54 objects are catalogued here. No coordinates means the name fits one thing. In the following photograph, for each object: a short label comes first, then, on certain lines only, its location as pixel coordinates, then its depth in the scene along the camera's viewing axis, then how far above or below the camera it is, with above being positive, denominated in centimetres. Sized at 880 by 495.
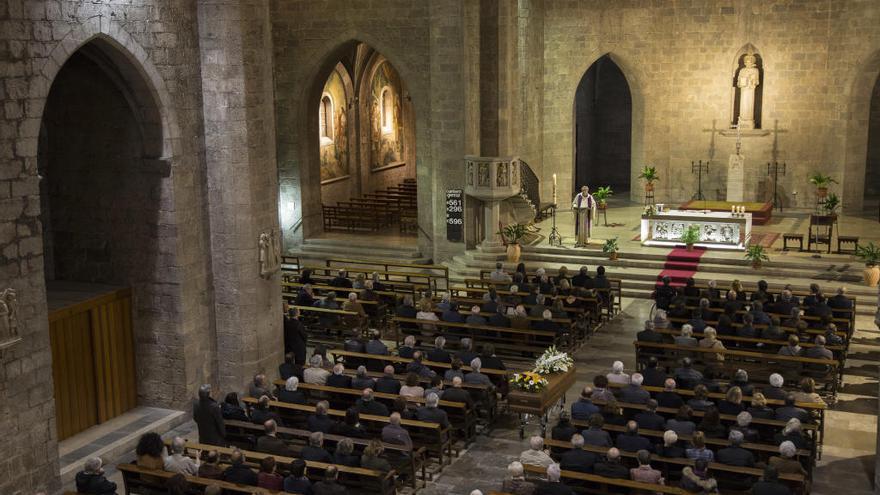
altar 2564 -172
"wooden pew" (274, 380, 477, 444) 1525 -374
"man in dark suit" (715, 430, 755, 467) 1288 -373
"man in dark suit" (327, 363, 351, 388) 1588 -334
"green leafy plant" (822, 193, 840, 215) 2548 -112
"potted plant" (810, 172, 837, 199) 2767 -64
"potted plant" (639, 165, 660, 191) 3030 -45
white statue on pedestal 3106 +218
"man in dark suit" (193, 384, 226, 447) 1433 -356
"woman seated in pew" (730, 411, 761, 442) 1338 -363
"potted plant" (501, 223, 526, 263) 2575 -191
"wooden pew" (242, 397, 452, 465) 1439 -376
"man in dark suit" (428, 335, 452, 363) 1725 -321
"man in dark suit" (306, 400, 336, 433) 1388 -348
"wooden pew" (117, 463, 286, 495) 1241 -389
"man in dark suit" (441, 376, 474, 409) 1529 -345
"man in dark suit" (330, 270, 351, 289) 2295 -261
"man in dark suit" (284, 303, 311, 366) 1884 -316
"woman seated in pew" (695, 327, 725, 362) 1738 -313
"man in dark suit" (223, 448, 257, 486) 1228 -369
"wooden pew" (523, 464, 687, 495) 1198 -387
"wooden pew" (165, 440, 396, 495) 1263 -391
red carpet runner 2422 -254
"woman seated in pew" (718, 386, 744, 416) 1423 -341
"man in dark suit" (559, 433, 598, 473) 1283 -374
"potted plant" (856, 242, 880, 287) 2259 -242
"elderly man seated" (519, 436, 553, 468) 1301 -377
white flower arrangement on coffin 1611 -318
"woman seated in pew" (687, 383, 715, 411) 1454 -345
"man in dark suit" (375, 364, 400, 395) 1559 -335
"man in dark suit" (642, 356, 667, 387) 1597 -337
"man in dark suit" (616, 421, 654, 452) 1331 -367
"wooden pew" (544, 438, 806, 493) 1226 -385
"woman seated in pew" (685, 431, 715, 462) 1259 -363
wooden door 1579 -309
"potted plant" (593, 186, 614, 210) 2761 -94
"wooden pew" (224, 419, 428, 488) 1373 -387
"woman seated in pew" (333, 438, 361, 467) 1279 -366
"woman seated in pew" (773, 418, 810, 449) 1313 -356
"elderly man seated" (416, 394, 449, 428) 1452 -354
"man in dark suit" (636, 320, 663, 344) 1811 -311
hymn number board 2691 -133
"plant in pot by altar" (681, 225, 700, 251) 2536 -191
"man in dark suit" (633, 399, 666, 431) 1402 -356
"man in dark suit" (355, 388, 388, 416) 1470 -348
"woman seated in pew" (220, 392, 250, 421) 1484 -355
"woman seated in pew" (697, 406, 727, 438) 1384 -361
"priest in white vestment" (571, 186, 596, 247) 2573 -133
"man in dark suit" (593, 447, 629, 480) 1256 -378
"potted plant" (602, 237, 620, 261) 2523 -216
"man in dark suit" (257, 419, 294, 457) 1348 -368
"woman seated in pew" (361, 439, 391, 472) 1288 -373
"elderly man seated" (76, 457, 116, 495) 1198 -368
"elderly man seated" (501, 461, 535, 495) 1216 -383
